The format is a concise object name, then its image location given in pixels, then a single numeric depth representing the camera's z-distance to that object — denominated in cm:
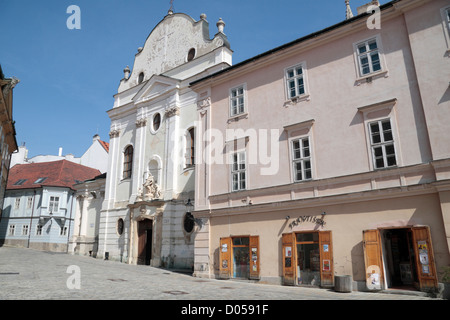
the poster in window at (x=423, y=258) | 1128
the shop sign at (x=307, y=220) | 1394
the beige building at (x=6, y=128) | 2610
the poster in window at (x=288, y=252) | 1438
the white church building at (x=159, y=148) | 2394
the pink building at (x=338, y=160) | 1209
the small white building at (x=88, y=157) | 5144
